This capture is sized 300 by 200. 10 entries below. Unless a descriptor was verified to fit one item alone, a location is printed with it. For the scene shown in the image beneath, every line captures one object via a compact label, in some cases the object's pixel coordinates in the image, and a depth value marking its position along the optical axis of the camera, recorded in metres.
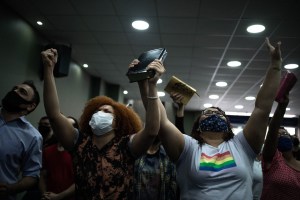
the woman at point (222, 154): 1.42
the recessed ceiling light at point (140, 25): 4.00
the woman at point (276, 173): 2.01
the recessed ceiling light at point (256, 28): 3.92
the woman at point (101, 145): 1.47
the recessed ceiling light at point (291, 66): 5.56
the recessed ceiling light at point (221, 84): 7.23
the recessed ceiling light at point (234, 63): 5.58
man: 1.79
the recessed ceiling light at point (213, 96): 8.90
